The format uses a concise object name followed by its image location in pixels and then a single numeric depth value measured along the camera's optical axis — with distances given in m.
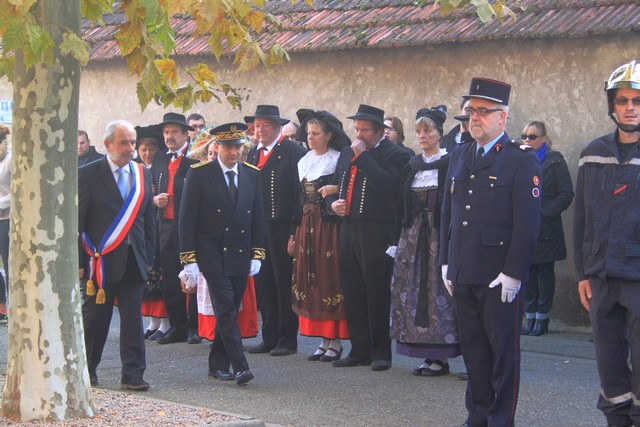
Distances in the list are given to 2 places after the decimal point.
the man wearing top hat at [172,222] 11.49
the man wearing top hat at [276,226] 10.88
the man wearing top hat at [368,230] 9.95
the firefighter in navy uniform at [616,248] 6.85
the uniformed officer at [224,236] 9.06
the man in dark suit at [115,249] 8.83
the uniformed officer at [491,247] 7.01
